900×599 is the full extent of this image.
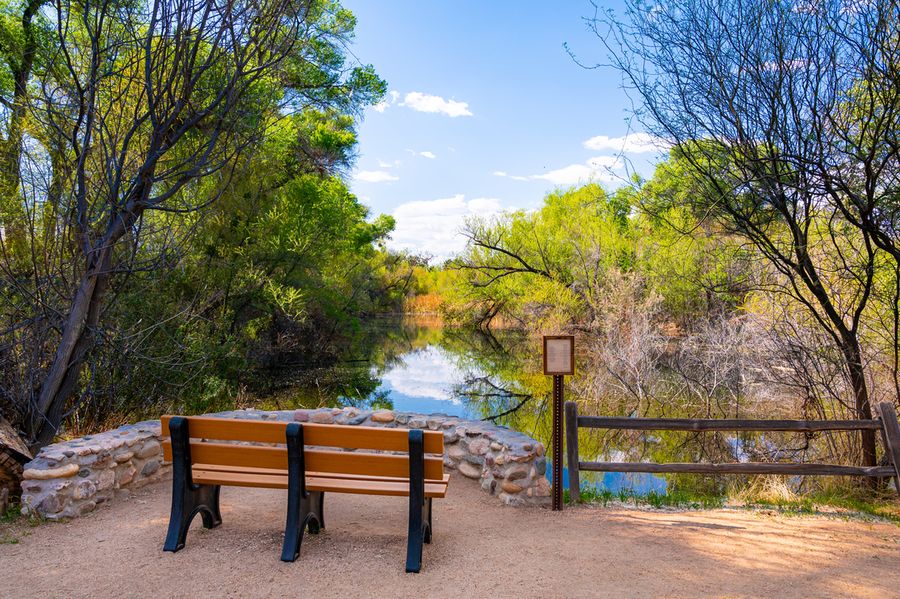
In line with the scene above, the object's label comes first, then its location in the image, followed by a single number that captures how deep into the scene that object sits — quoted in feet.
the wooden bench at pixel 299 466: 11.77
